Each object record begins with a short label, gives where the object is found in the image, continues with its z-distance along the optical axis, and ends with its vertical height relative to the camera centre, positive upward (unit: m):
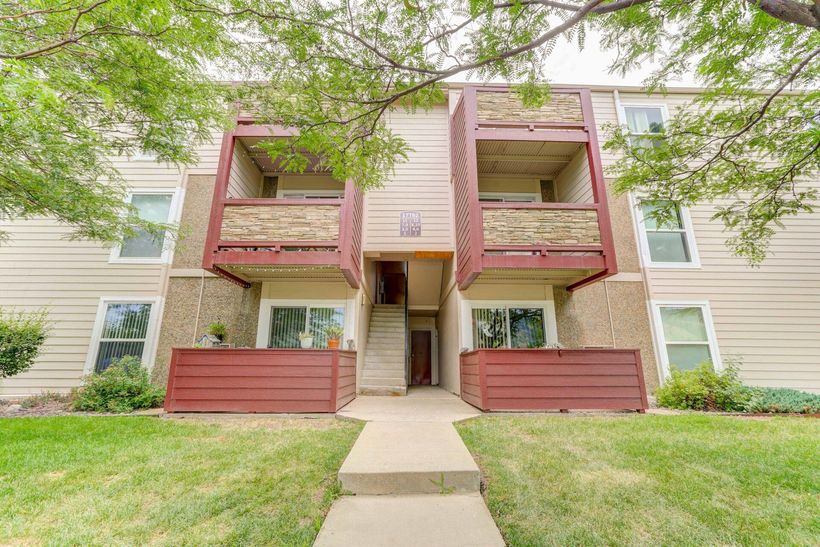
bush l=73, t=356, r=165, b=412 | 6.14 -0.86
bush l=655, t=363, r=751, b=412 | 6.10 -0.80
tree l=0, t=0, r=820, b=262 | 2.83 +2.79
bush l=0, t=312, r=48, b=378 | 6.27 +0.08
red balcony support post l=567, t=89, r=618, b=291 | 6.18 +3.17
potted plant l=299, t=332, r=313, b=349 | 6.43 +0.18
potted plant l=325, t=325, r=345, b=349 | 6.63 +0.29
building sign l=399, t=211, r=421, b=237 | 8.45 +3.19
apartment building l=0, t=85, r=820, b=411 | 5.82 +1.62
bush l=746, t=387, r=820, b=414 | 5.93 -0.97
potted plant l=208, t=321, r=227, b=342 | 6.91 +0.39
